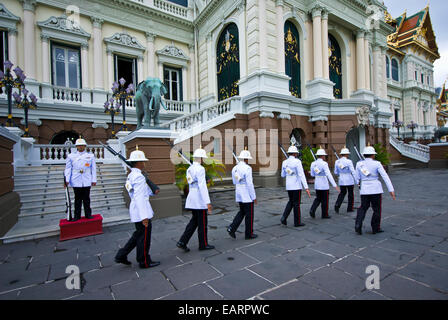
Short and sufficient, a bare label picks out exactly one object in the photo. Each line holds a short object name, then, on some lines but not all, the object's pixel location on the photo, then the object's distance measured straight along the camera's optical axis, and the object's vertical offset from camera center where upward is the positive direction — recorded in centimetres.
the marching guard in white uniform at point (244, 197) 508 -81
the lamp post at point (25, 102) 980 +269
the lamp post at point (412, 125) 2723 +344
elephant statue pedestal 709 -16
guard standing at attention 578 -29
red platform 525 -146
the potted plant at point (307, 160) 1277 -12
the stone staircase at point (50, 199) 567 -109
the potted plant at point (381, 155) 1571 +5
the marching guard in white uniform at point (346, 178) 734 -68
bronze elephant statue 706 +192
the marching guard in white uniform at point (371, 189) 512 -73
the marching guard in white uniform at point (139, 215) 379 -85
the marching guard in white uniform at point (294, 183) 585 -64
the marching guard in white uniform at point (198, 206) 446 -86
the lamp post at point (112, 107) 1198 +288
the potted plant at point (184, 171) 830 -38
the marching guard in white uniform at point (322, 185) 660 -78
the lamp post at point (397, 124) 2548 +346
